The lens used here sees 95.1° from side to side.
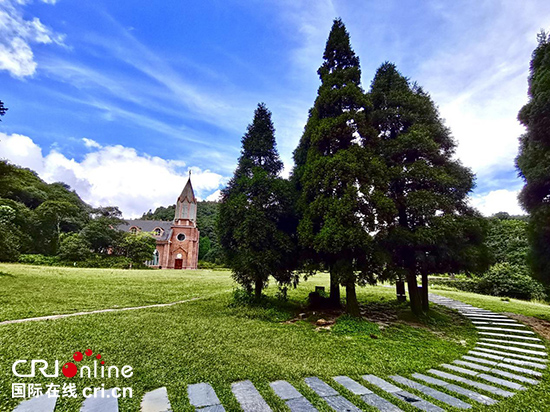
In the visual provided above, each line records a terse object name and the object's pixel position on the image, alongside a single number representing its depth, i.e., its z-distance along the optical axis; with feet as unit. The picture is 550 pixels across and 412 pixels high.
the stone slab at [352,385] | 10.50
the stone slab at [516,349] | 17.33
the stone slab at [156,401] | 8.36
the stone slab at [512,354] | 15.90
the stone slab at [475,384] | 11.04
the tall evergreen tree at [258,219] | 25.98
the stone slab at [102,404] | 8.21
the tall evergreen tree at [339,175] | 22.98
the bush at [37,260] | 75.31
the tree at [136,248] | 91.71
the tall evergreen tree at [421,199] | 24.70
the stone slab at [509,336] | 20.74
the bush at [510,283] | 54.08
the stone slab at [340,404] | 9.05
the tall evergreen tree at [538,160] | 23.94
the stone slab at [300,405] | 8.85
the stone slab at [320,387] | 10.17
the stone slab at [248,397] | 8.76
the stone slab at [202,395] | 8.82
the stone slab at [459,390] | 10.24
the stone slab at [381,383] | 10.88
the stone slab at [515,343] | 18.88
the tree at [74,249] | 80.38
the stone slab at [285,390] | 9.75
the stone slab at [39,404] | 8.01
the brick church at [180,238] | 110.22
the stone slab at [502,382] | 11.69
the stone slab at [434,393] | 9.77
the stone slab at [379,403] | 9.14
